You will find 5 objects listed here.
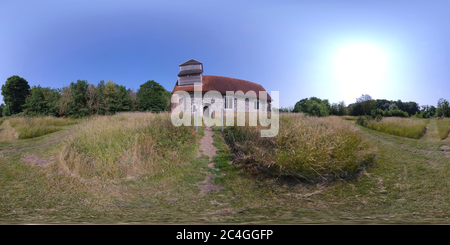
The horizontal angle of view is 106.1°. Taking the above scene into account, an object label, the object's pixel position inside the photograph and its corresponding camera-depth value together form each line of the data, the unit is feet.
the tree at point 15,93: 51.56
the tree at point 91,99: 54.50
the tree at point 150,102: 57.88
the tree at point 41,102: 51.08
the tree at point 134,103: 58.65
